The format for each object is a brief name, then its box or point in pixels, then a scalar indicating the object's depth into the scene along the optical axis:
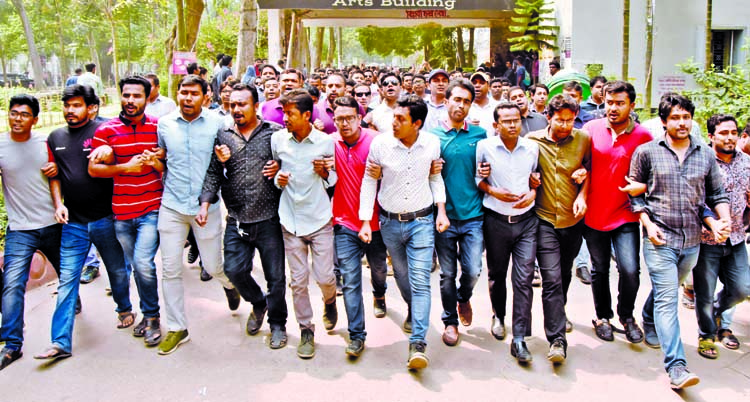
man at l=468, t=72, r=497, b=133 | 6.78
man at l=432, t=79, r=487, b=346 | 4.64
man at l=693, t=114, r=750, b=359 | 4.45
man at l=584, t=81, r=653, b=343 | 4.53
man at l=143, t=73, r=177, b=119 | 6.82
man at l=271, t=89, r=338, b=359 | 4.46
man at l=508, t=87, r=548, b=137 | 6.25
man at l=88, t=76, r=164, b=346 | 4.64
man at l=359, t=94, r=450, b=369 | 4.38
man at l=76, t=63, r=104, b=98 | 12.78
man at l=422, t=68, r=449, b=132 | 6.56
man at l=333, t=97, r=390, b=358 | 4.55
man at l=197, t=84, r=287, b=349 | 4.60
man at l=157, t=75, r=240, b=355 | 4.68
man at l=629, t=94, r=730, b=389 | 4.17
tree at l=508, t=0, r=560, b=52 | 15.80
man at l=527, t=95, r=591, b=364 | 4.42
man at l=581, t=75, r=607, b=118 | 6.91
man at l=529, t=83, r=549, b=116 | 7.49
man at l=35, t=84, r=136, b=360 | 4.66
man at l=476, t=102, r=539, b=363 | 4.44
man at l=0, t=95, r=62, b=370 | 4.55
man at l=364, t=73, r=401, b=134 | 6.62
